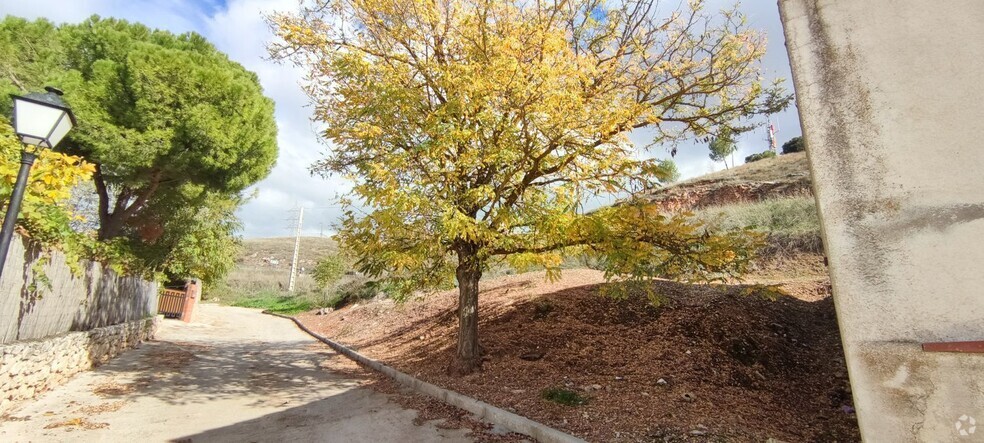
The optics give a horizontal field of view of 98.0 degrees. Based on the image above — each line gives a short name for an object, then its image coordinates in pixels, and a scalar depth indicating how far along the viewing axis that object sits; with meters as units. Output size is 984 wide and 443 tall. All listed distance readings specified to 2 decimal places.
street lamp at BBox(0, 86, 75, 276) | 4.11
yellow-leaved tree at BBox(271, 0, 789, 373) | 5.56
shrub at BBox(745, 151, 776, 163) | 35.46
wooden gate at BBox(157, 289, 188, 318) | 21.53
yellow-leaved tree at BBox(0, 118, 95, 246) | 5.44
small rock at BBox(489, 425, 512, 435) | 5.11
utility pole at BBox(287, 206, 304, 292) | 45.43
